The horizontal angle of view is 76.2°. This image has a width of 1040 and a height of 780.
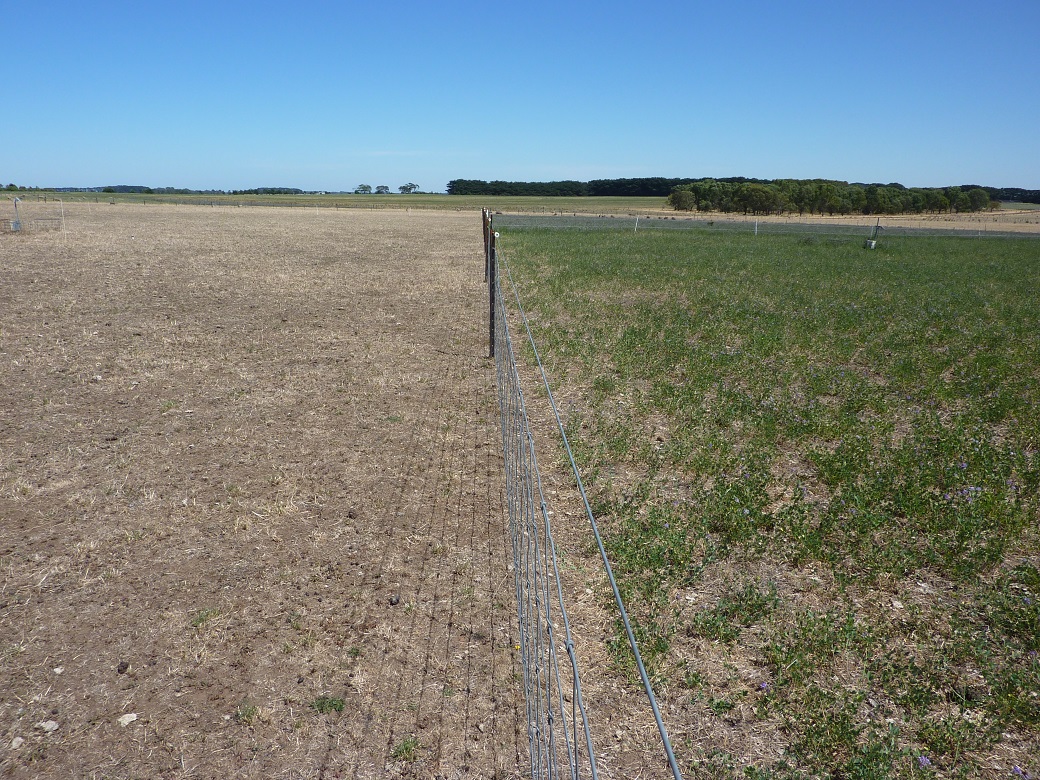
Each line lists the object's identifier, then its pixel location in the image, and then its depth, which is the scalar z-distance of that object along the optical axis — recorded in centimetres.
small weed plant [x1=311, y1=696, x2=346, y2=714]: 354
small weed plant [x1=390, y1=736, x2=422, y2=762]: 324
